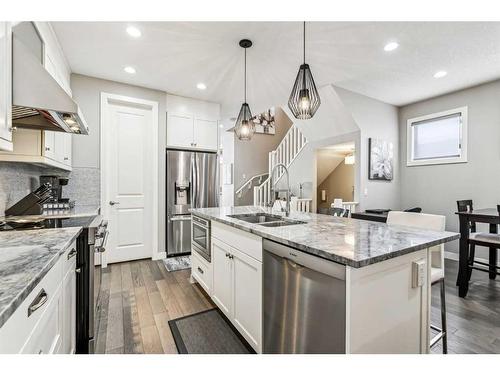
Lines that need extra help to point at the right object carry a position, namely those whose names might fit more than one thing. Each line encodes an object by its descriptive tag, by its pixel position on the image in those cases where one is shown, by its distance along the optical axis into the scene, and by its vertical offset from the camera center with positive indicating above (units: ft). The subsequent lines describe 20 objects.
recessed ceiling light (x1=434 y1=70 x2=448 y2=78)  10.65 +5.20
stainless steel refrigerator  12.64 -0.25
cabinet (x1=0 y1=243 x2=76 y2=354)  2.28 -1.67
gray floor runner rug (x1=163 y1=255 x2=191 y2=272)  10.98 -3.82
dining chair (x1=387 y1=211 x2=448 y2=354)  5.22 -1.01
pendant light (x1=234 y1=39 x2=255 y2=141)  8.73 +2.28
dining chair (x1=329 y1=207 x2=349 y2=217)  10.79 -1.15
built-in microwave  7.57 -1.77
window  12.45 +2.82
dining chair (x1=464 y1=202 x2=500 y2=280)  7.94 -1.81
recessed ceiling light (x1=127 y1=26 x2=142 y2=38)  7.52 +4.97
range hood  4.17 +1.71
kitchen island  3.36 -1.55
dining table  8.08 -1.82
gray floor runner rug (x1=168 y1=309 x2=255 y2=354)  5.54 -3.81
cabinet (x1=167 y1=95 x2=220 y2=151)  12.82 +3.52
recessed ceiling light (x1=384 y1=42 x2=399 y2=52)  8.51 +5.15
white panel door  11.36 +0.34
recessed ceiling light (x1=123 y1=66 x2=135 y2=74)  10.06 +4.98
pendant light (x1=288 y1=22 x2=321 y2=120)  6.31 +2.39
